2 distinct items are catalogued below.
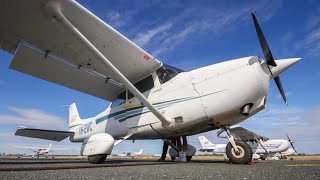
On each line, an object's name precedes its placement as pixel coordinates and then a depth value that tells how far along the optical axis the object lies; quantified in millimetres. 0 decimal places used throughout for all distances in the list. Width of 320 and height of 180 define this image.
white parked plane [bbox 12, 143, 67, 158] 49348
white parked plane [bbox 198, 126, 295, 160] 22919
